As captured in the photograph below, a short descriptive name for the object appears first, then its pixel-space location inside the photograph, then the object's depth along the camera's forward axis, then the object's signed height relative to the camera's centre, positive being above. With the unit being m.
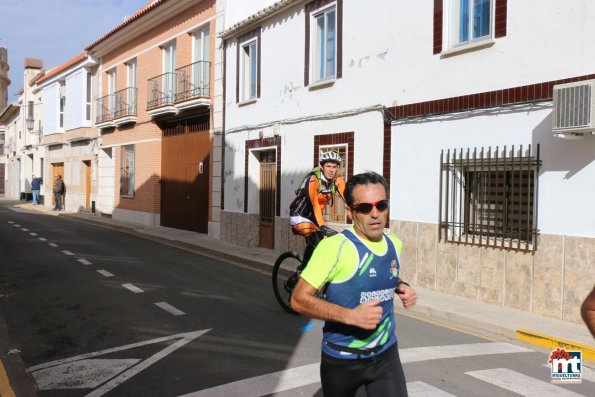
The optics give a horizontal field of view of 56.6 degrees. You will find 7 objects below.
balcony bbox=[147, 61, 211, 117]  16.81 +3.16
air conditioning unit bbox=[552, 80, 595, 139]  6.66 +1.00
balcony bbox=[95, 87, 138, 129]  21.56 +3.19
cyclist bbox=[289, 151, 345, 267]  6.25 -0.13
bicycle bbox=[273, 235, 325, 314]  7.09 -1.17
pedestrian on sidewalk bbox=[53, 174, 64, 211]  28.14 -0.33
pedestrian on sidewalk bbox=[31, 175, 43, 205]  32.78 -0.22
